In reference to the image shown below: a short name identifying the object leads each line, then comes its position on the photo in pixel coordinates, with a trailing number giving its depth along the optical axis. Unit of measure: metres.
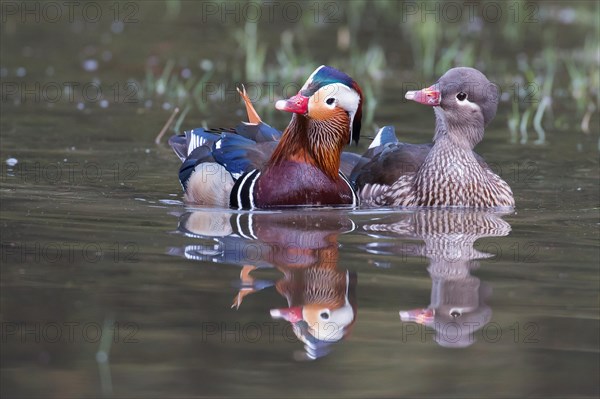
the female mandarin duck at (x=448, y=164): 16.80
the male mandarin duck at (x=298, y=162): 16.02
